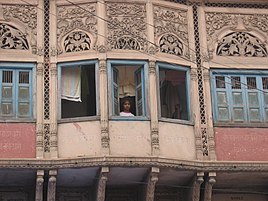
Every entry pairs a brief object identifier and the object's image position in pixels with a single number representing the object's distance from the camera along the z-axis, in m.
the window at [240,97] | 14.03
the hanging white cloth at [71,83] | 13.66
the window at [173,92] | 13.99
